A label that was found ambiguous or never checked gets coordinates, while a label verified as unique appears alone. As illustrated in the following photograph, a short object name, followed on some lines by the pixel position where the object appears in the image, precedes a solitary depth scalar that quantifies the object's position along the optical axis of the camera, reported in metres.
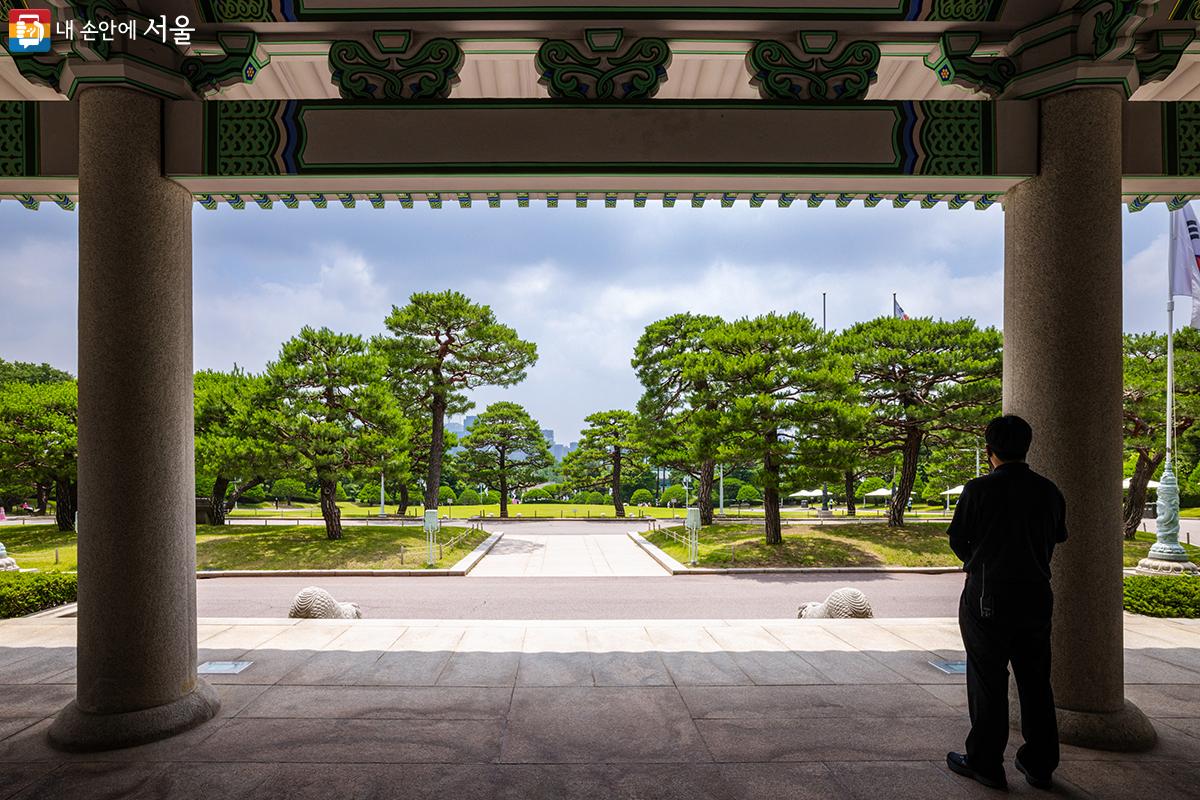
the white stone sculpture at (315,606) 8.26
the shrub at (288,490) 42.12
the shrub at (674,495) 41.34
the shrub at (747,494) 44.59
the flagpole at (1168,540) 13.02
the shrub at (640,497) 44.00
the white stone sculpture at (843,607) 8.46
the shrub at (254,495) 46.16
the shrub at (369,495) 44.19
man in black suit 3.16
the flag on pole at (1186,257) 14.30
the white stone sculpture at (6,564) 11.89
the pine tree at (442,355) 26.69
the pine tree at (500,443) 38.94
